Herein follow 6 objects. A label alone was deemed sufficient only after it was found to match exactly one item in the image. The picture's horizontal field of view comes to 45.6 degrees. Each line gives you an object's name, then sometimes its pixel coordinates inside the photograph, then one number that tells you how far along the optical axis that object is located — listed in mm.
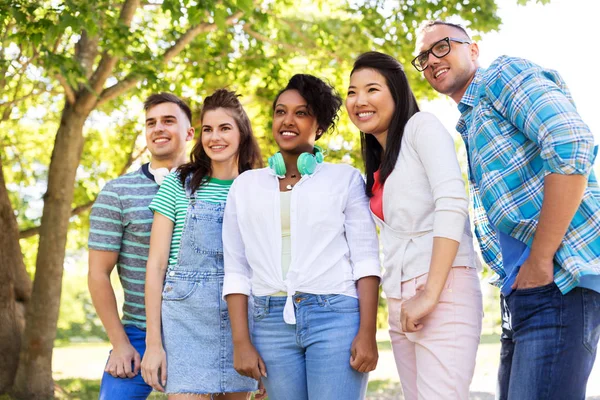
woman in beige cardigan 2805
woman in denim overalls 3416
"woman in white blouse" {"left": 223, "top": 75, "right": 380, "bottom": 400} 3027
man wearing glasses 2525
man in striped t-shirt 3711
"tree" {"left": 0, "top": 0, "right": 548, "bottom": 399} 6914
